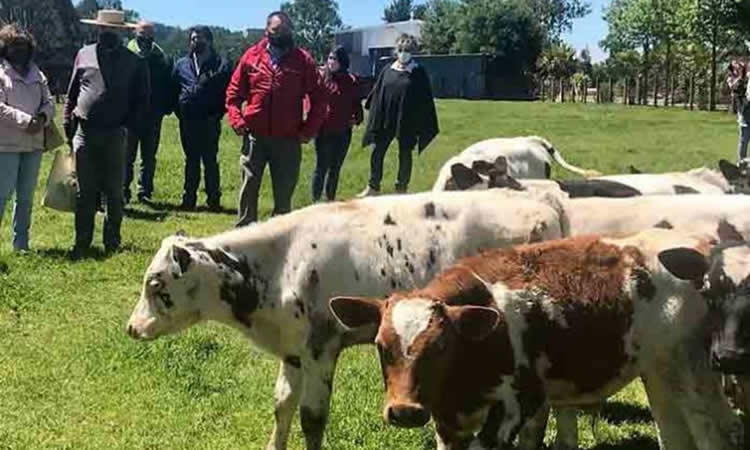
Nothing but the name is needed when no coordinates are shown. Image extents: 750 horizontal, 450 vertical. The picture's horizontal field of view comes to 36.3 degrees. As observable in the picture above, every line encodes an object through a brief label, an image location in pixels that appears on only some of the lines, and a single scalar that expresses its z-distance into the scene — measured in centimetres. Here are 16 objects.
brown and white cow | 532
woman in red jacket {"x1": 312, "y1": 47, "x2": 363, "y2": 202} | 1583
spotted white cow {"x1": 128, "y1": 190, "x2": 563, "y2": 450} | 664
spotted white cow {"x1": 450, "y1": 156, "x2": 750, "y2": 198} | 862
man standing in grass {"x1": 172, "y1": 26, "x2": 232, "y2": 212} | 1575
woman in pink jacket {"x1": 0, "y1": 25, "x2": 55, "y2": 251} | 1195
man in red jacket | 1101
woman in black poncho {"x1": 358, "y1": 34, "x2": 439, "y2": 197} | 1526
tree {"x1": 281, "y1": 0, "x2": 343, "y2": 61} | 16950
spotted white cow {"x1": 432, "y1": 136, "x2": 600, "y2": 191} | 1123
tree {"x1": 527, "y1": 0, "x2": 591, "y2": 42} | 13625
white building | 10812
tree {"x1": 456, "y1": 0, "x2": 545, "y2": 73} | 7556
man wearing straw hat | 1193
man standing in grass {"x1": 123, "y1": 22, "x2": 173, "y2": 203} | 1593
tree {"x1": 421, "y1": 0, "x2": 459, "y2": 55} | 8444
